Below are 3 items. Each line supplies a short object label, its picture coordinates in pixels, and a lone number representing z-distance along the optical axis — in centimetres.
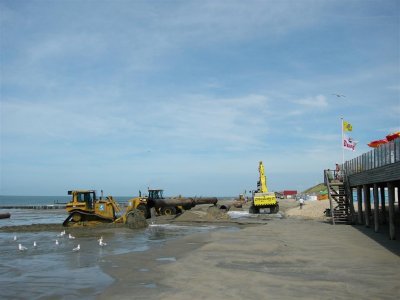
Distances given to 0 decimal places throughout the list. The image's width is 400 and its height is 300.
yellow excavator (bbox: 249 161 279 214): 4797
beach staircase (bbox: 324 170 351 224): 3152
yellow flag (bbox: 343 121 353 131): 3409
